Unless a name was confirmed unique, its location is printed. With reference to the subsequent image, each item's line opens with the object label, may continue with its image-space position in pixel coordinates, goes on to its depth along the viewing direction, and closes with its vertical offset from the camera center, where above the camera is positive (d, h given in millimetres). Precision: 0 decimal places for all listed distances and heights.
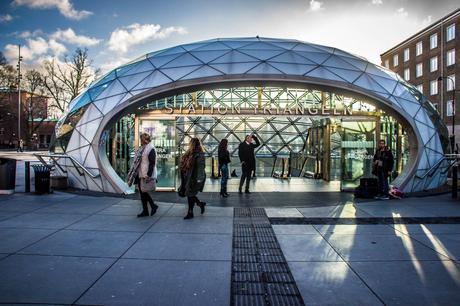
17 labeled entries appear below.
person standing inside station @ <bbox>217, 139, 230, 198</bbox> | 9438 -276
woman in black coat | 6516 -359
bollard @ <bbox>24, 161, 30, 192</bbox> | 9666 -652
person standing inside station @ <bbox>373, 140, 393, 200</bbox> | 9234 -414
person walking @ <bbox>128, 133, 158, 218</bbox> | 6658 -365
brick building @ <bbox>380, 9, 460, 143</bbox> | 34000 +10203
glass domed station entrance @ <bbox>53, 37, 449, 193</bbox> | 10102 +1450
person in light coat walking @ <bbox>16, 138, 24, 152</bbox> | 40875 +581
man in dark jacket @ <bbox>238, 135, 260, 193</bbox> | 9891 -162
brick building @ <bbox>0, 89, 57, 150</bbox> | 44031 +5373
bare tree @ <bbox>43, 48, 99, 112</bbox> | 33250 +7007
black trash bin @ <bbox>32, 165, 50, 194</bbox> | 9312 -736
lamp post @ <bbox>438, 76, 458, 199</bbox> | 9125 -857
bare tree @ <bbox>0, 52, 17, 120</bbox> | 38031 +8098
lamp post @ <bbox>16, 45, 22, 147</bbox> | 40900 +10154
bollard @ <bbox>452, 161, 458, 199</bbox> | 9125 -859
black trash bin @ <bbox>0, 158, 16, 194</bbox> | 9359 -714
